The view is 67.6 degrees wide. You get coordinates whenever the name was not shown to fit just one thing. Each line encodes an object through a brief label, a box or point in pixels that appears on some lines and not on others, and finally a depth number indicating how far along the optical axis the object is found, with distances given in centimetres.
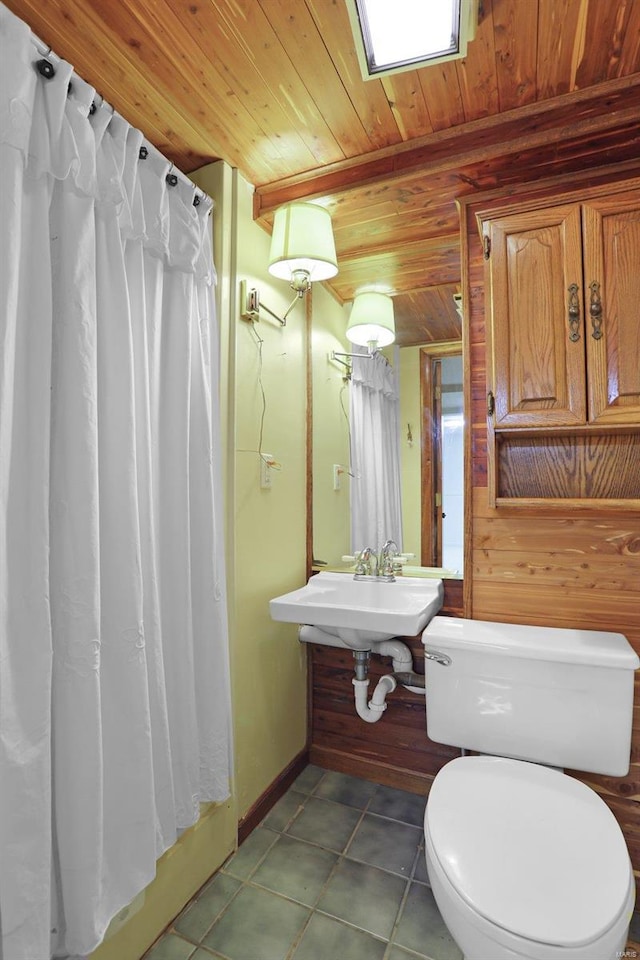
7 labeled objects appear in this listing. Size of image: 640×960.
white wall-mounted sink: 150
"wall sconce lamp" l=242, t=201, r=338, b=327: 165
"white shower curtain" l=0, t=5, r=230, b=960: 96
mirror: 186
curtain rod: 106
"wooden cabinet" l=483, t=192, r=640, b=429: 138
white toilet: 86
